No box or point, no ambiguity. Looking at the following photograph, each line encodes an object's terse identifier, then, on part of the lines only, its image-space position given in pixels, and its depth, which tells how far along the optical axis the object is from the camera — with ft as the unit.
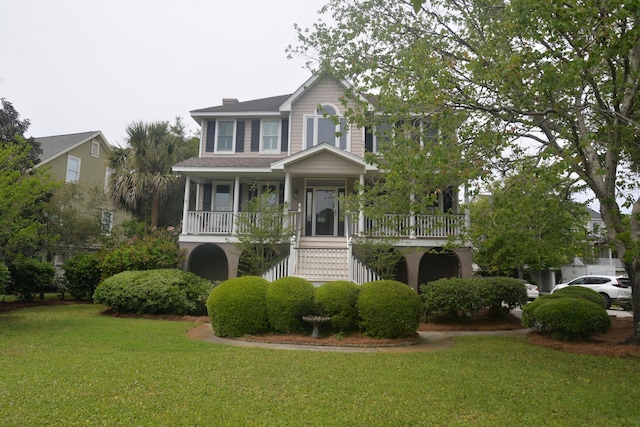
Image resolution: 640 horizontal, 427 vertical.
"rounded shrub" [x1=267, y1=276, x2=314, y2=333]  34.35
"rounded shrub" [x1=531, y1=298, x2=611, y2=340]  33.73
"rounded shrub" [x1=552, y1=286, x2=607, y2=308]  44.67
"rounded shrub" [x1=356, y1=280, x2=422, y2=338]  33.65
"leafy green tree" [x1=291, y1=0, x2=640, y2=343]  25.27
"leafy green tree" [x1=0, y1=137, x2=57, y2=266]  37.09
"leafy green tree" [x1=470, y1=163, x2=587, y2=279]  29.66
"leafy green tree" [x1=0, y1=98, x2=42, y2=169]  66.80
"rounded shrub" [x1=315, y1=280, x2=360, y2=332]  34.60
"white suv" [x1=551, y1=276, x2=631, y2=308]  71.11
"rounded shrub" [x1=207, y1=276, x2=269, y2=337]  34.14
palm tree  70.69
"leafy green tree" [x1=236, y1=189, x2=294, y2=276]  48.34
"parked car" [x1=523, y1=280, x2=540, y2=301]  82.84
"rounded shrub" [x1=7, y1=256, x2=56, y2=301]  51.29
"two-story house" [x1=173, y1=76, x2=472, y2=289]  55.06
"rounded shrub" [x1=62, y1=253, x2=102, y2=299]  56.03
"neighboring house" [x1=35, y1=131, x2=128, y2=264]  86.63
